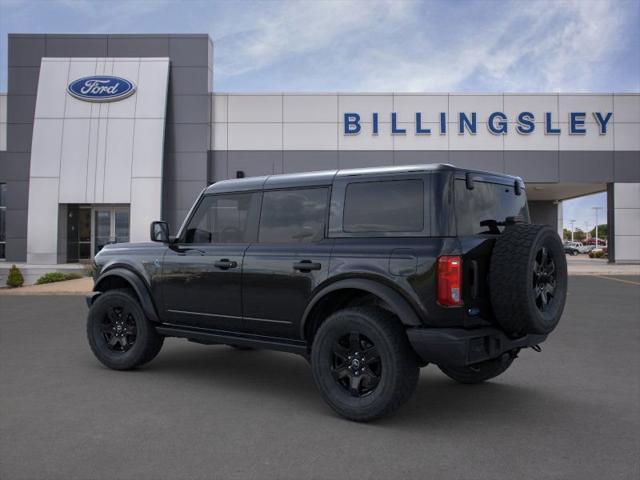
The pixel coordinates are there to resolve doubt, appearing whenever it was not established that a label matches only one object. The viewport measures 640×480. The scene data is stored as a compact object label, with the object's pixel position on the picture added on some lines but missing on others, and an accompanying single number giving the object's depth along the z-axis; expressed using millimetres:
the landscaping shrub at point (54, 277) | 17406
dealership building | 26359
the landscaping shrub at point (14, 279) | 16359
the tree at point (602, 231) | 128375
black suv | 4203
